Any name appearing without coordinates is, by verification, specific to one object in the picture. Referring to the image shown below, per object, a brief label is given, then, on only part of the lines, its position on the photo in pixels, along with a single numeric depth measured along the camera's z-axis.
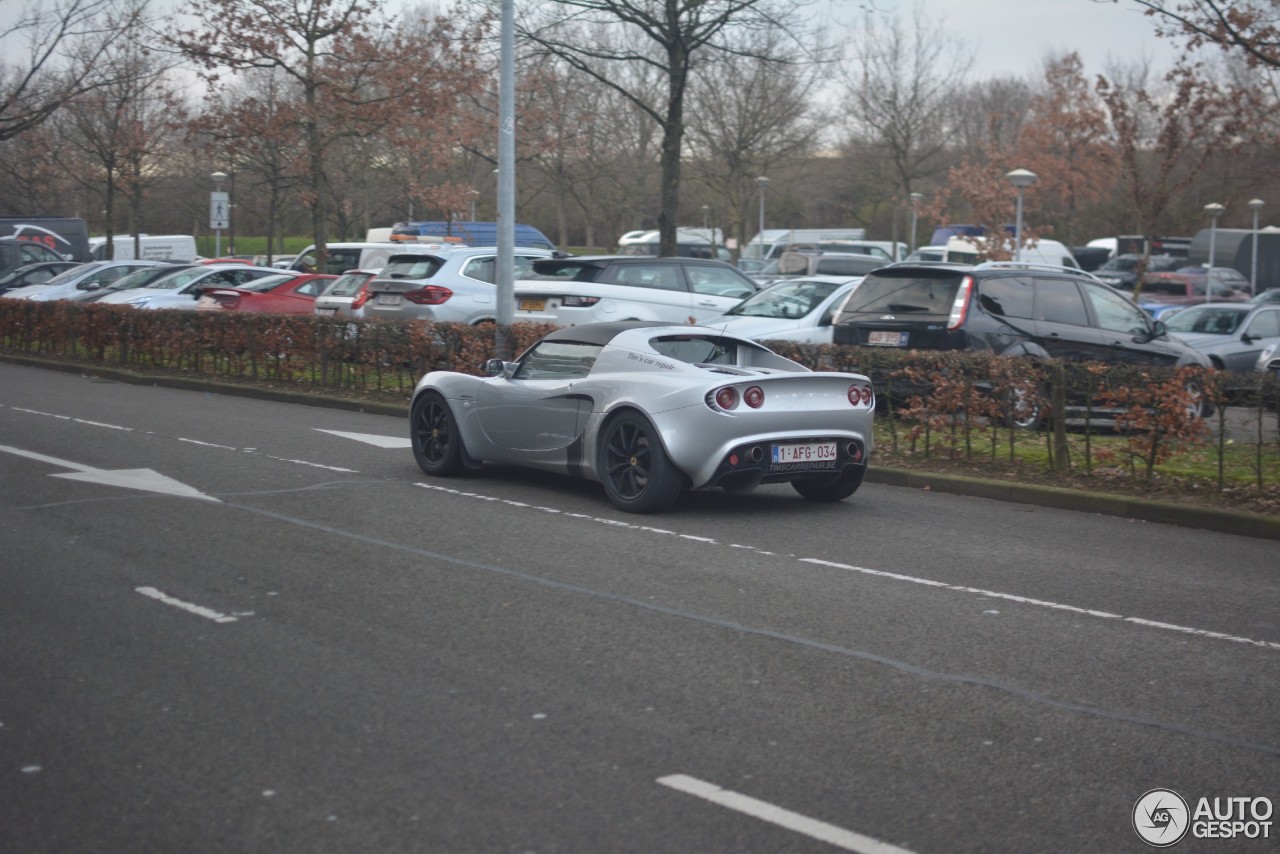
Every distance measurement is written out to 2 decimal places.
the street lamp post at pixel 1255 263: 41.62
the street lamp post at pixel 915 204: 49.53
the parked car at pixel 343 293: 22.86
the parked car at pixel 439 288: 20.19
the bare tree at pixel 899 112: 51.50
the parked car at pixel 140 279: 31.00
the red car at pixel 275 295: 25.67
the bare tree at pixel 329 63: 29.72
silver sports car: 9.30
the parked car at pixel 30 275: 34.69
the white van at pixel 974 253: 44.31
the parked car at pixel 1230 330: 21.39
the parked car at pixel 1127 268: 46.28
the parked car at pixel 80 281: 31.67
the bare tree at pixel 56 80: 24.42
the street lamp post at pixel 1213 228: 39.35
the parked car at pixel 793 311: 16.59
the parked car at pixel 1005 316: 14.10
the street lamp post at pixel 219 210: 37.75
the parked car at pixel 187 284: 28.78
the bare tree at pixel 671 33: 23.09
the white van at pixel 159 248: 52.41
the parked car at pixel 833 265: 34.36
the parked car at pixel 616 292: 19.12
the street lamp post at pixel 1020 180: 31.03
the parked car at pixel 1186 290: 37.72
